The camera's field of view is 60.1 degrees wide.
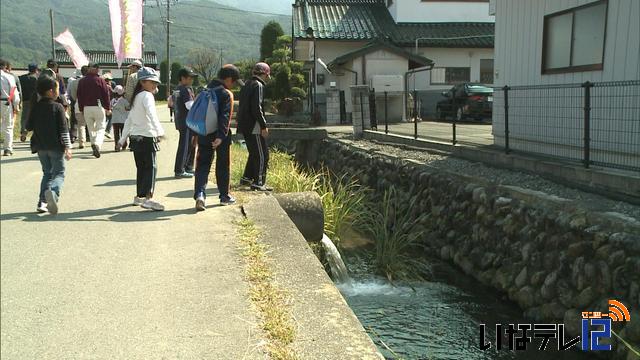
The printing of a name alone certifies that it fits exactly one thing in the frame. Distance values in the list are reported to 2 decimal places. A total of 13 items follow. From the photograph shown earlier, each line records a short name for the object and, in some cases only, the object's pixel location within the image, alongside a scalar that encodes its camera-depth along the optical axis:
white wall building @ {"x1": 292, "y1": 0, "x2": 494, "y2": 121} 23.39
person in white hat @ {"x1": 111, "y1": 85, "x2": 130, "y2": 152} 11.45
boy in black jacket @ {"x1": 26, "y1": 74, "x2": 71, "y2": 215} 5.38
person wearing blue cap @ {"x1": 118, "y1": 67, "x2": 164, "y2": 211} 6.02
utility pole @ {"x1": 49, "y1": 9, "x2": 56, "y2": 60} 42.39
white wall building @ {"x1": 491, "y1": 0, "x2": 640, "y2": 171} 7.74
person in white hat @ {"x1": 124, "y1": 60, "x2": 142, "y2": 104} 9.35
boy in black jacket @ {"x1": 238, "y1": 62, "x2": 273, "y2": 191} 7.54
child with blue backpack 6.28
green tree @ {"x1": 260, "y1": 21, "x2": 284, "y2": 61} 40.94
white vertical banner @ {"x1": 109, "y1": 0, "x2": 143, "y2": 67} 11.34
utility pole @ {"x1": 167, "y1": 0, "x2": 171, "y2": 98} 41.47
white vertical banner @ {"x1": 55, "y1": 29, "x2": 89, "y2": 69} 13.88
